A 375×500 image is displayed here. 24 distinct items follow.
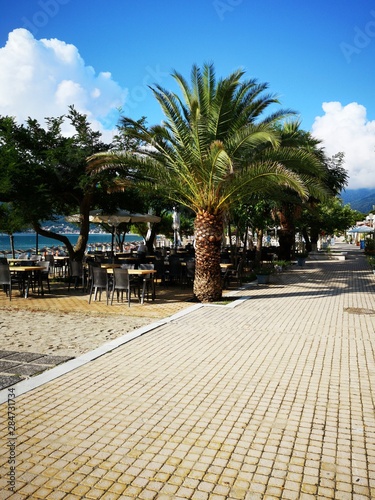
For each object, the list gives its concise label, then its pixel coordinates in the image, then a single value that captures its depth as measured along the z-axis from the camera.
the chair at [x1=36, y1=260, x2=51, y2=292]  13.70
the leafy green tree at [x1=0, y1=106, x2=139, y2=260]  13.93
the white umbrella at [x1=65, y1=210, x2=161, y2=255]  16.22
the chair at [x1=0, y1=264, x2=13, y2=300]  12.03
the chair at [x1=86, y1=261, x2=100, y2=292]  12.92
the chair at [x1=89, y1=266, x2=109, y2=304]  11.70
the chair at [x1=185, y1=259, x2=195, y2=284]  14.31
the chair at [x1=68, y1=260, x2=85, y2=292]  14.05
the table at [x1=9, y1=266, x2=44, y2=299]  12.51
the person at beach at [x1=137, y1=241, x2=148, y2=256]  23.99
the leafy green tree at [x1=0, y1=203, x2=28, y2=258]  15.55
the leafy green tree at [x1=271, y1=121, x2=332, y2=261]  11.74
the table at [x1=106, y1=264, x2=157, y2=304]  11.64
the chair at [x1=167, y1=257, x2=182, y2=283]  14.72
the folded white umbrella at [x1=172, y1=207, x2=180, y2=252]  25.18
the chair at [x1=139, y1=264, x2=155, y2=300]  11.82
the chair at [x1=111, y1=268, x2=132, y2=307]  11.31
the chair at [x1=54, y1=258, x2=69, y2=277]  17.27
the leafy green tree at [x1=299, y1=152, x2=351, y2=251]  24.84
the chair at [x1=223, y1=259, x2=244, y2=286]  14.92
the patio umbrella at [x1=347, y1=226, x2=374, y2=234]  44.15
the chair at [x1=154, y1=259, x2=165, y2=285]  14.38
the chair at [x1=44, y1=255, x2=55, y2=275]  17.06
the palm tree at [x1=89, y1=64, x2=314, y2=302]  11.15
